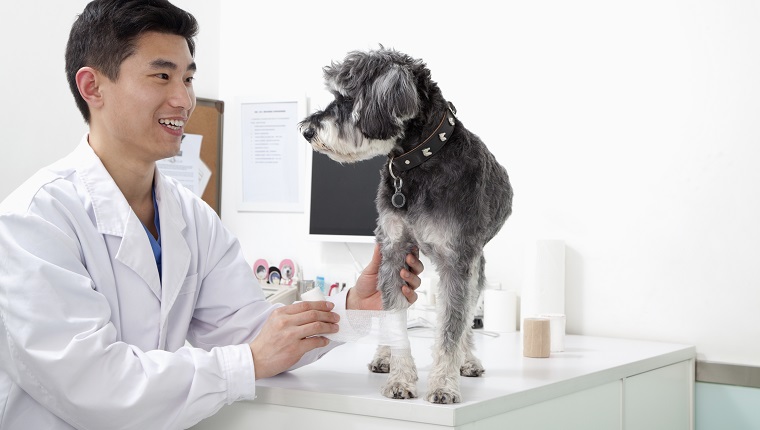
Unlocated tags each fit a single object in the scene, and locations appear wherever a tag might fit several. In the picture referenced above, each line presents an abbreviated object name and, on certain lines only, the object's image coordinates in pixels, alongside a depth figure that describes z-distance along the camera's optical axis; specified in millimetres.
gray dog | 1377
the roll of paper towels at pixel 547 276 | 2375
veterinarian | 1318
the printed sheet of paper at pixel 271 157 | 3072
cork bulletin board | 3191
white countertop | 1368
